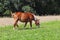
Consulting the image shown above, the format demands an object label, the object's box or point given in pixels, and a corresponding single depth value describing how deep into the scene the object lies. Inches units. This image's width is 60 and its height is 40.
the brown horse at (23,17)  640.8
